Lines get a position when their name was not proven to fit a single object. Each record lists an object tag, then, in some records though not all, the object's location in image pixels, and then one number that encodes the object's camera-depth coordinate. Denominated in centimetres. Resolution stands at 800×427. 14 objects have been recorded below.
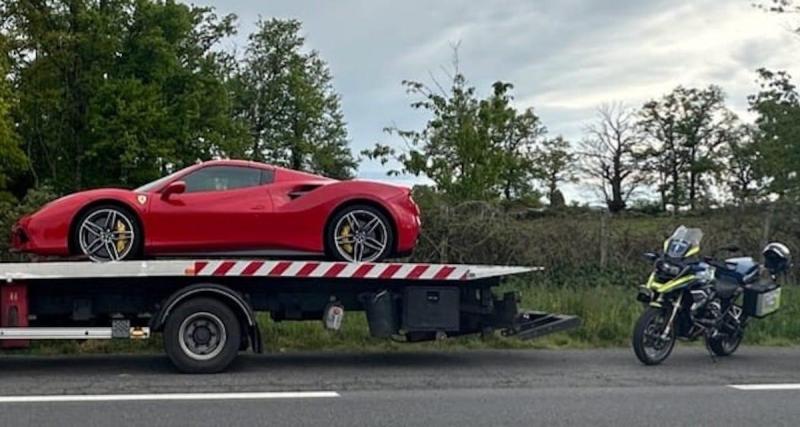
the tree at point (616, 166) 5850
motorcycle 971
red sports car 914
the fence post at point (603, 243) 1611
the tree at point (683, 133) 6044
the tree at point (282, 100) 5288
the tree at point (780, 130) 2205
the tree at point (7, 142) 2898
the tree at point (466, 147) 2016
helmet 1064
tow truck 881
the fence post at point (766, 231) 1647
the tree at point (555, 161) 5372
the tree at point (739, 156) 5028
